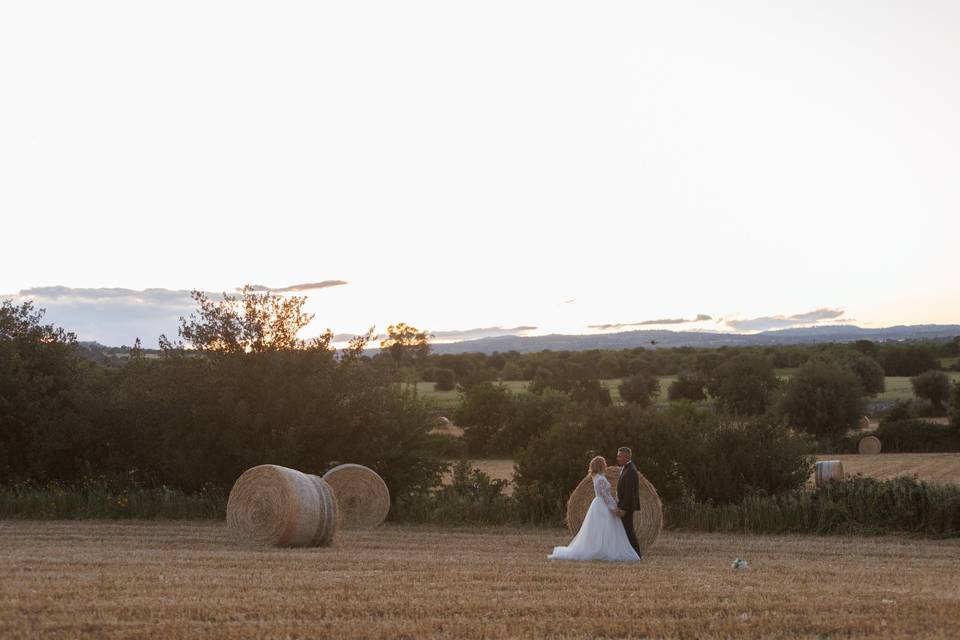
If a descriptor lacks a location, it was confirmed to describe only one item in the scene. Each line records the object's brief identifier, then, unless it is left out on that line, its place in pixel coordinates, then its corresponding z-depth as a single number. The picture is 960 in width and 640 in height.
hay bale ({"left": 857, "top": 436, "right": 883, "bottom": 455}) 51.41
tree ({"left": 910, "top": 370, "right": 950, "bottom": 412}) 66.75
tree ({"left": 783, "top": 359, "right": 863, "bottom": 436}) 57.50
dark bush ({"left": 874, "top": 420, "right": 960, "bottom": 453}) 52.00
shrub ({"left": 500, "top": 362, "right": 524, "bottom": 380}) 105.69
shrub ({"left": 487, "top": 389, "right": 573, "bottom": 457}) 51.65
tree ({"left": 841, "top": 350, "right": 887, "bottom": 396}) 74.94
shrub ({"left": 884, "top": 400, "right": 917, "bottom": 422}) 56.70
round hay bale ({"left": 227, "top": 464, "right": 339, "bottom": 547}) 17.06
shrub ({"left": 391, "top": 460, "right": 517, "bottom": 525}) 21.83
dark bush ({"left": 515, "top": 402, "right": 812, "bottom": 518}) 21.94
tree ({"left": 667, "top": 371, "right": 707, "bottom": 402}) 75.94
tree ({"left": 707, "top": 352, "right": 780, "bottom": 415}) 63.19
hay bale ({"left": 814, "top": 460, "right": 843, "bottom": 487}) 29.33
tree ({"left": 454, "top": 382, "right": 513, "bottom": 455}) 53.06
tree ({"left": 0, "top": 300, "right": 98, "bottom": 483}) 23.97
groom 16.22
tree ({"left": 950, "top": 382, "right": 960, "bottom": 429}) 51.94
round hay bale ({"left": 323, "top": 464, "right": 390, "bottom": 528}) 21.38
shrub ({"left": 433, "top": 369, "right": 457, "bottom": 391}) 99.69
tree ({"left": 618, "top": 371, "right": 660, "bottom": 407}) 73.64
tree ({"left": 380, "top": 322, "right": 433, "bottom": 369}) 115.44
